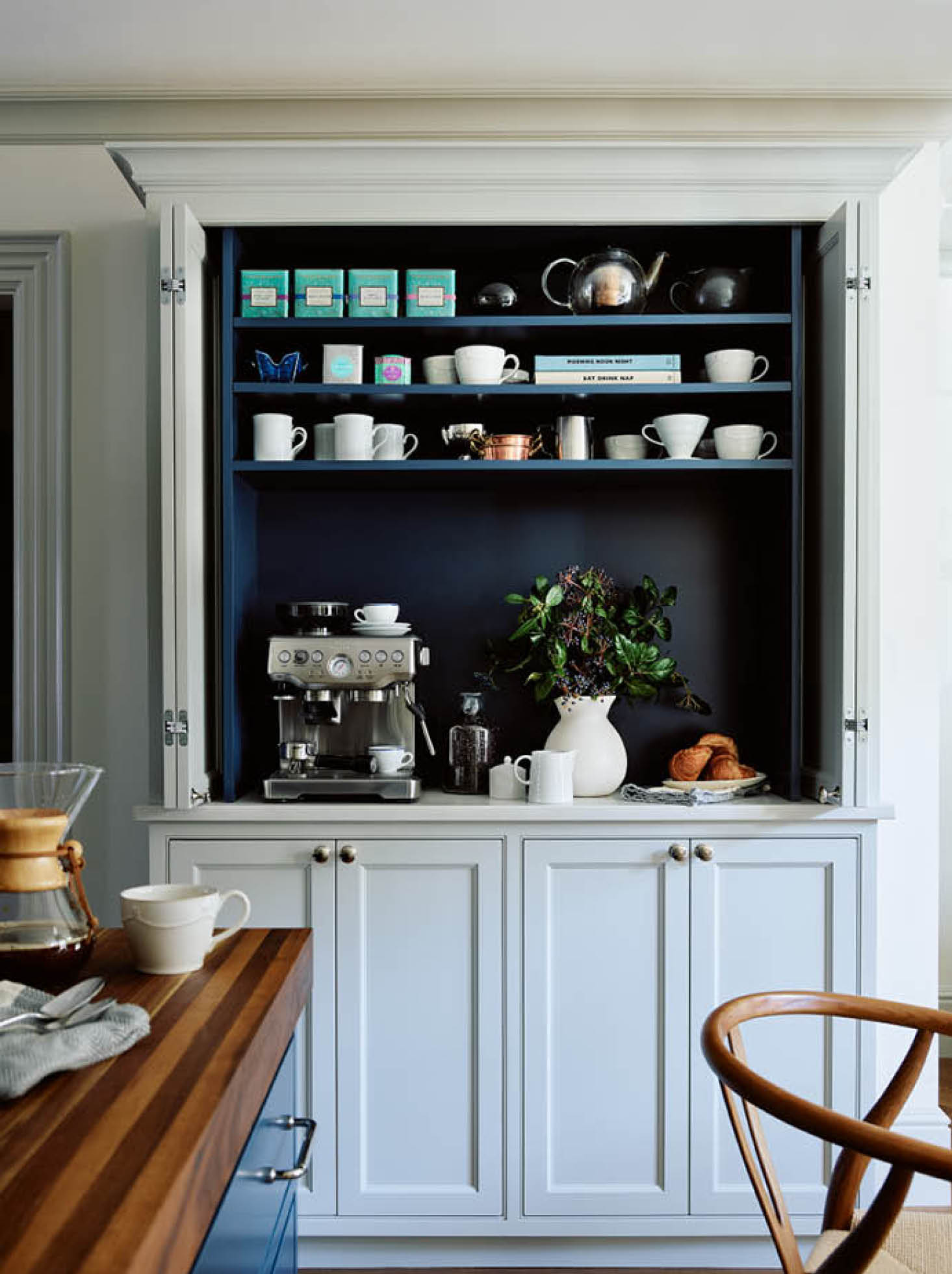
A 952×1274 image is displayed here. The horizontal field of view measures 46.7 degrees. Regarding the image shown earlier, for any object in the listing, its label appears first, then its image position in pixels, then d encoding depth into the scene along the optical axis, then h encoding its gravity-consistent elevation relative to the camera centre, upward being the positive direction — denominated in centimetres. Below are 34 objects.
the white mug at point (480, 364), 250 +61
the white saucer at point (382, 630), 258 +0
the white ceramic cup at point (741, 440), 252 +44
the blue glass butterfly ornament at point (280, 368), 253 +60
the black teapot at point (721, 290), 254 +79
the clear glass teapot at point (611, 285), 252 +79
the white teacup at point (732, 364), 252 +61
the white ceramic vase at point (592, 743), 257 -26
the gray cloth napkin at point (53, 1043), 102 -41
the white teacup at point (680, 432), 251 +46
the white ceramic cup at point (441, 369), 256 +61
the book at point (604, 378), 250 +57
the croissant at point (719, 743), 264 -27
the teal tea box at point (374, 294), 250 +76
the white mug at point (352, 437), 252 +45
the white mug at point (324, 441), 260 +45
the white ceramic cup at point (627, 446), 261 +44
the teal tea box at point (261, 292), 249 +76
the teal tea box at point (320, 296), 250 +76
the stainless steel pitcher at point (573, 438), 257 +45
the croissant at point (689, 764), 259 -31
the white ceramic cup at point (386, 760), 248 -29
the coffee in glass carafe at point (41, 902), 127 -32
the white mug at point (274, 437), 251 +44
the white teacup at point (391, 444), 258 +44
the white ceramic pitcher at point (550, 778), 244 -33
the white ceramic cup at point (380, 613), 260 +4
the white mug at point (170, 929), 137 -38
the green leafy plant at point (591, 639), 262 -2
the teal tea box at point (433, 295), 251 +76
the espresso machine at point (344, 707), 246 -18
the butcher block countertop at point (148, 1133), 78 -43
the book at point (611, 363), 250 +61
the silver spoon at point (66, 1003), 115 -40
